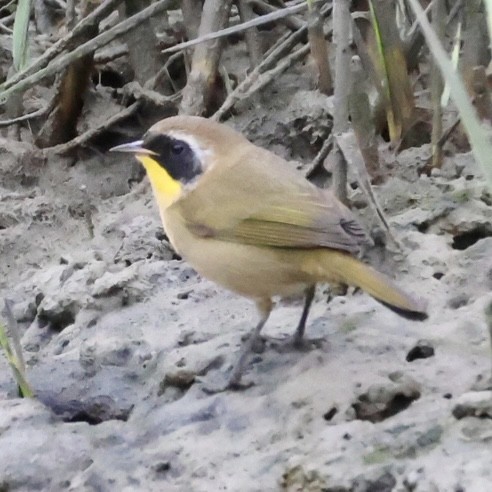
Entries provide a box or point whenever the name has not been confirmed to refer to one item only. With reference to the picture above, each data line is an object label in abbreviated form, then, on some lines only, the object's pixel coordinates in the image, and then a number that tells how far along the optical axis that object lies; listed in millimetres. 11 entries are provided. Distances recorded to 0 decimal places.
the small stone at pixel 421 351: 5566
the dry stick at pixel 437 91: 7262
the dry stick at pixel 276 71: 8992
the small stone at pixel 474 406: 4430
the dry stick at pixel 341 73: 6609
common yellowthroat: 5723
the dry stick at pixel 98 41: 8391
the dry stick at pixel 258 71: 8820
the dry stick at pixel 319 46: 7875
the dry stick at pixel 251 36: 9391
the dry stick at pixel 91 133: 9469
